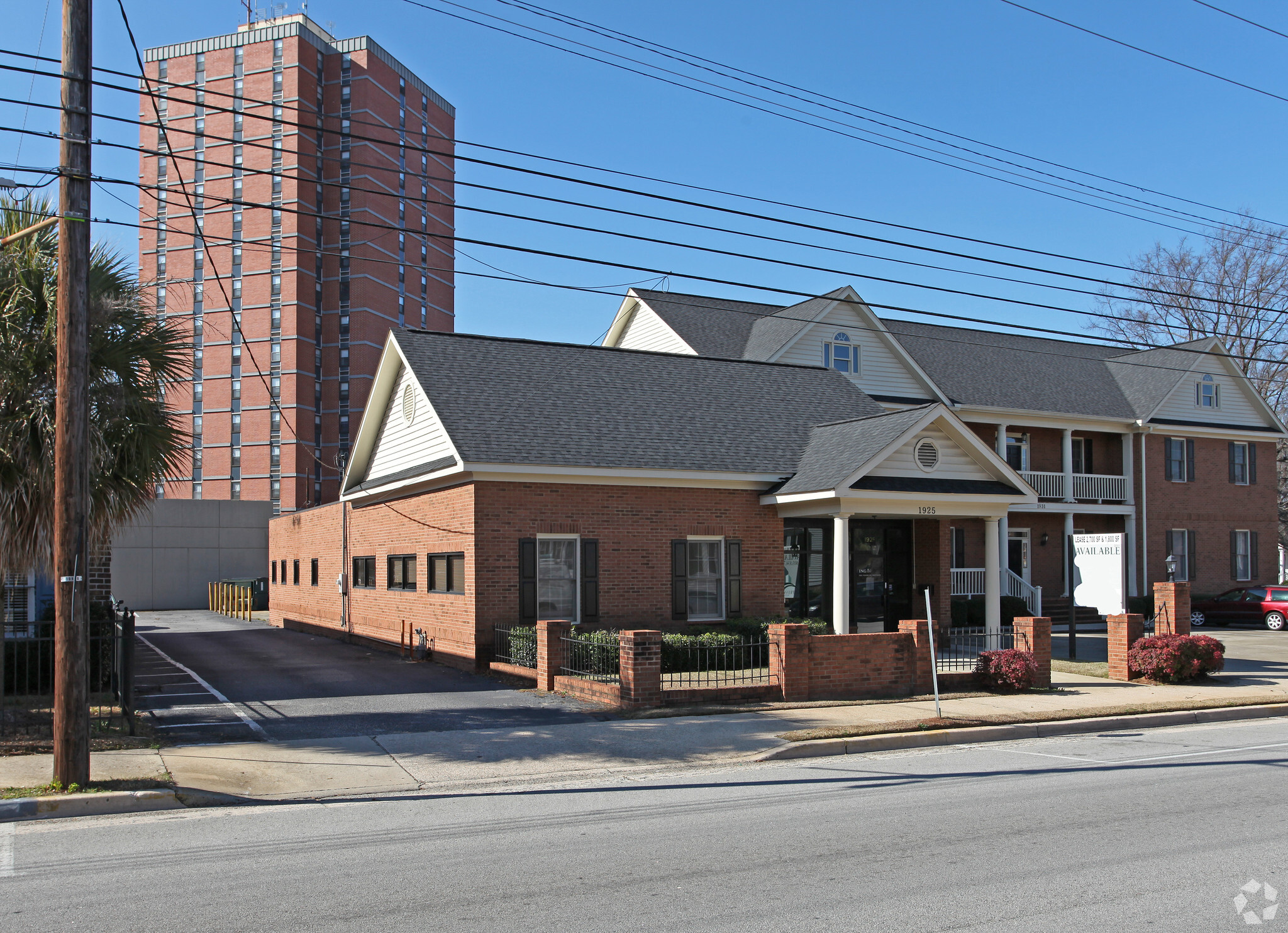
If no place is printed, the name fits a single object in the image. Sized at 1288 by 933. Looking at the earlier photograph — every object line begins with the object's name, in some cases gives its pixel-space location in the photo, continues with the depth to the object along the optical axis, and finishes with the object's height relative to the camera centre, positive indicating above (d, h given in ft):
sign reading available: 66.39 -3.71
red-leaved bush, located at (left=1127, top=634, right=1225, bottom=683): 60.64 -8.45
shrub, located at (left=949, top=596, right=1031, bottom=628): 86.74 -8.14
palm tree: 42.42 +5.23
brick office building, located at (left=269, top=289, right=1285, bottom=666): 61.57 +1.92
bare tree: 145.89 +29.45
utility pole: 31.19 +2.87
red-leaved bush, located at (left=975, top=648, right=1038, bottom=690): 54.65 -8.22
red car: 104.83 -9.70
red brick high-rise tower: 286.25 +71.88
